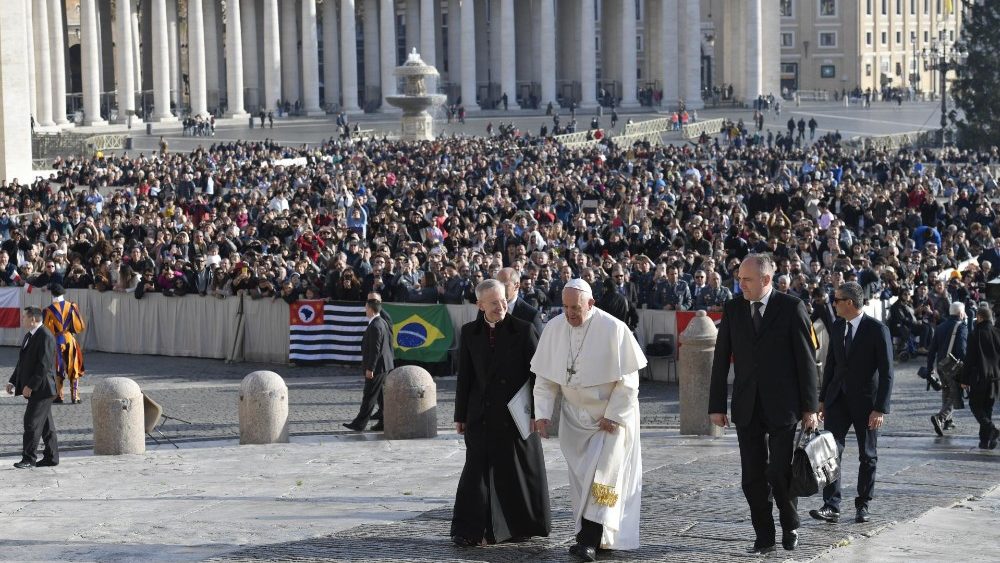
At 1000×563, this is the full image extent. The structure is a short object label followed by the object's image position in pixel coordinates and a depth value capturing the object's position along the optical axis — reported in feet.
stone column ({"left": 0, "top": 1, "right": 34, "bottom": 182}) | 153.48
